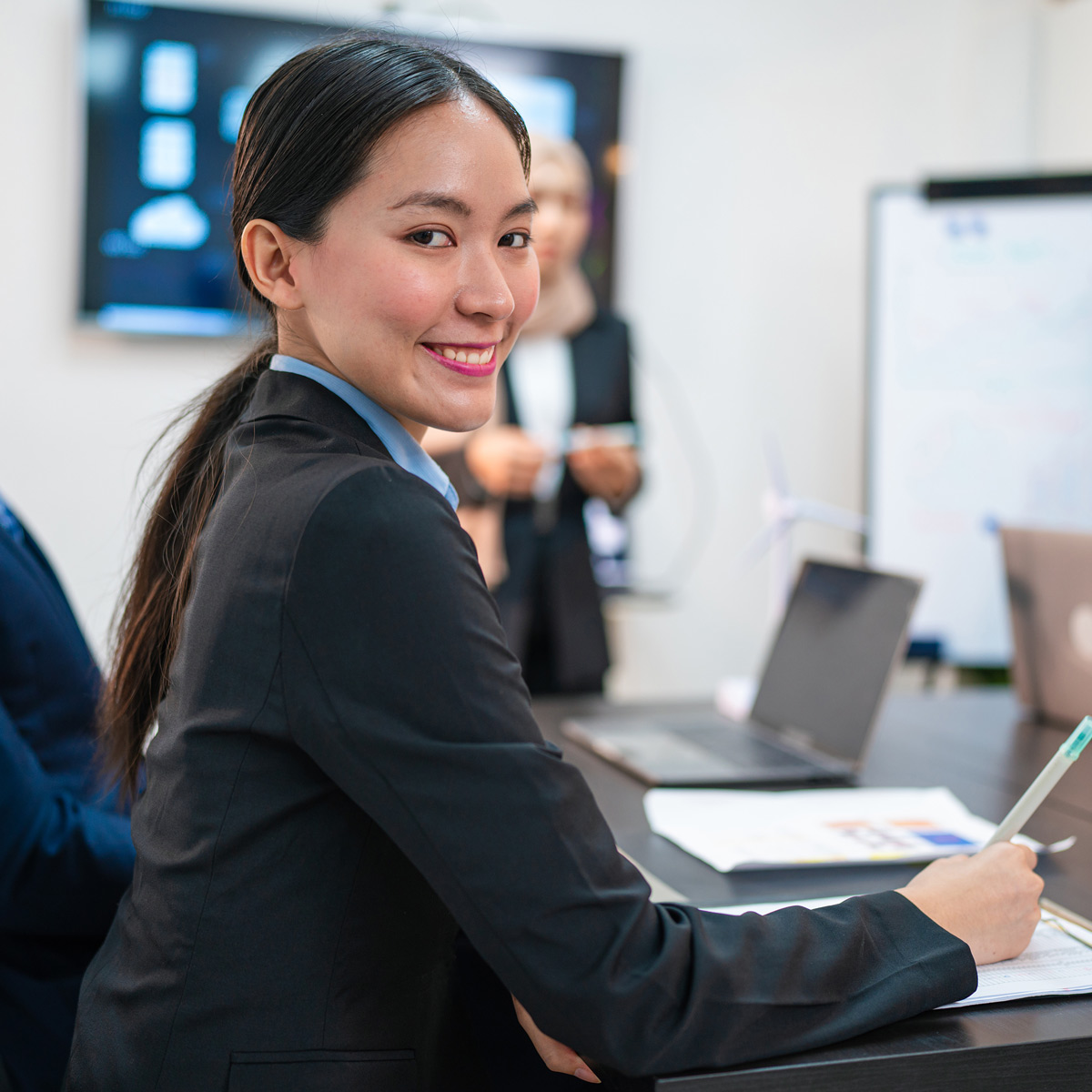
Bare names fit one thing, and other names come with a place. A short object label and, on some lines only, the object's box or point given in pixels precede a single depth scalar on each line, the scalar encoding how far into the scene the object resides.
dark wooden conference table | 0.73
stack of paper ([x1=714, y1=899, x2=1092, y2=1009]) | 0.82
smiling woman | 0.68
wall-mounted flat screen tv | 2.67
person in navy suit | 1.07
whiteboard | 2.87
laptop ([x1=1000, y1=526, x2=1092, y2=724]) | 1.60
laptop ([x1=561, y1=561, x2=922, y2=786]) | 1.38
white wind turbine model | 3.00
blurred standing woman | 2.34
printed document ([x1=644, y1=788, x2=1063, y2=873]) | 1.11
